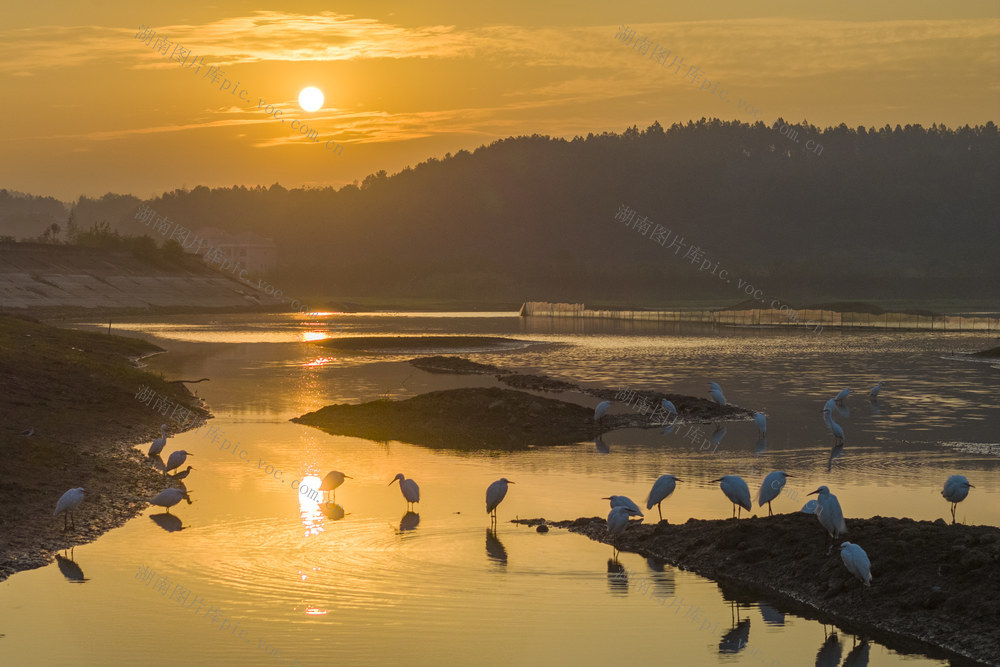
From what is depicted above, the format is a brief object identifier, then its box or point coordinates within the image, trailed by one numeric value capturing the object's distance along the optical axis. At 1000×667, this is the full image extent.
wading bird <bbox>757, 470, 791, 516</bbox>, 17.75
